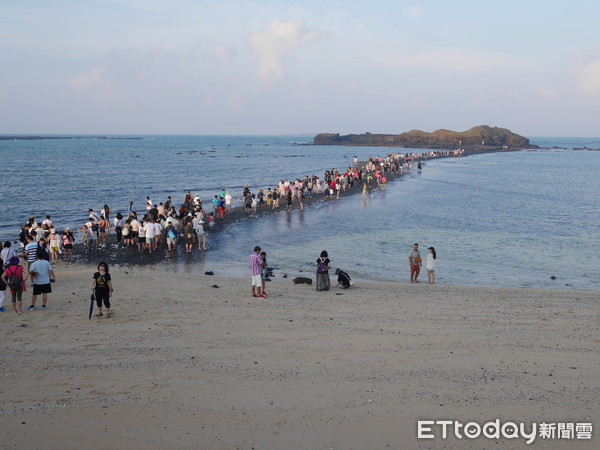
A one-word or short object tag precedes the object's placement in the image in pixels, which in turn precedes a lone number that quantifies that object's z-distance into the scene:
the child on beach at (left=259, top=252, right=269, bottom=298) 13.12
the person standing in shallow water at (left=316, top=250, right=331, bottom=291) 13.98
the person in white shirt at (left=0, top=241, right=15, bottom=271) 12.80
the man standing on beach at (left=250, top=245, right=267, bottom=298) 12.92
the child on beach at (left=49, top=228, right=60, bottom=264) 17.89
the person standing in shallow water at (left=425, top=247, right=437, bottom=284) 15.91
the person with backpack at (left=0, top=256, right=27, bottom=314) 11.12
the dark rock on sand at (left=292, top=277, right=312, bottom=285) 14.96
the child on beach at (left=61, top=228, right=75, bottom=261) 18.20
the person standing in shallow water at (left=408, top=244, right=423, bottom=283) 15.99
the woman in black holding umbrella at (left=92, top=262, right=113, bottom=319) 10.84
